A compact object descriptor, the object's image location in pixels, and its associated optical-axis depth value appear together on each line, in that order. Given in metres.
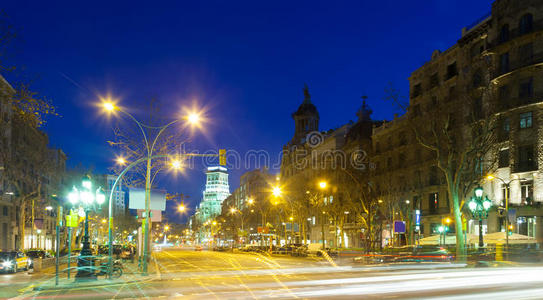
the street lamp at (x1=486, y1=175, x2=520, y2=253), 34.12
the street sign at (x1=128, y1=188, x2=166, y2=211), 31.83
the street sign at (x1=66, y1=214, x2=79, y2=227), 21.88
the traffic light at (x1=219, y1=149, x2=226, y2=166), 26.85
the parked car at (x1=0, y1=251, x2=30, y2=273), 33.03
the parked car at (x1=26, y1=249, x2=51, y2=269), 46.22
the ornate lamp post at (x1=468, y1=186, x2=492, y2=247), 34.53
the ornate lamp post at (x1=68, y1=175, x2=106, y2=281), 23.94
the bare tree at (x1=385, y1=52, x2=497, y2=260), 36.41
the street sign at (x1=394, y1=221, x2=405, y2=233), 35.00
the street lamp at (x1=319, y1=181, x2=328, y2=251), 45.39
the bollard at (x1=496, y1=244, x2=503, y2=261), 33.88
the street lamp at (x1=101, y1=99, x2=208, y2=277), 25.55
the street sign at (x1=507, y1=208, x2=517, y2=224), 34.24
